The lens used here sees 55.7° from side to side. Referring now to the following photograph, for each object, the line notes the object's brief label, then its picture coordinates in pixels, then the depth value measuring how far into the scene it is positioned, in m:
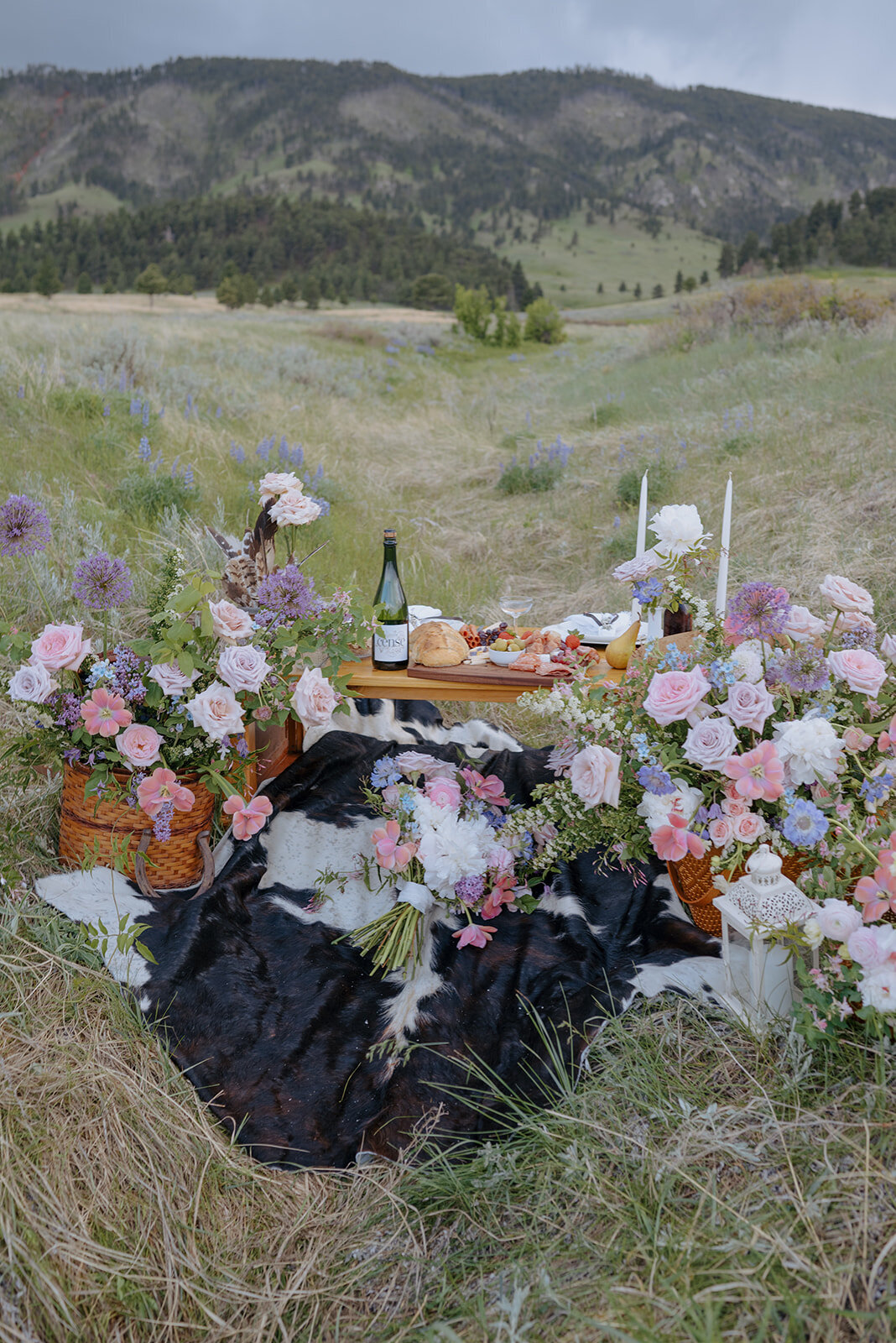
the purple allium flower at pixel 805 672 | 2.01
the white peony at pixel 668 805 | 1.93
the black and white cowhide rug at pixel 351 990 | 1.99
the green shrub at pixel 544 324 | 25.17
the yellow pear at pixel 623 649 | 2.96
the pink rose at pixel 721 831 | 1.90
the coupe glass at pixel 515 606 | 3.21
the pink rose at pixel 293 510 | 2.89
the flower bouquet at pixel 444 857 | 2.35
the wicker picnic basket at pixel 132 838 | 2.45
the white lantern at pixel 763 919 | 1.81
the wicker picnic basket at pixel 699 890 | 2.24
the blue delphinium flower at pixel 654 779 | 1.92
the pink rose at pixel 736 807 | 1.91
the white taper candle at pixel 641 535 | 2.70
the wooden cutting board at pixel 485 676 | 2.82
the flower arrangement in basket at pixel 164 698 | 2.31
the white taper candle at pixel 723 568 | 2.37
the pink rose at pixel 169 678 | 2.35
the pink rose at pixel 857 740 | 1.88
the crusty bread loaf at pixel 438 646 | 2.94
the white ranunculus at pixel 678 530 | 2.34
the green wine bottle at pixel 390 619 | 2.96
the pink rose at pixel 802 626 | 2.15
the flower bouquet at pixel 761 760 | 1.74
